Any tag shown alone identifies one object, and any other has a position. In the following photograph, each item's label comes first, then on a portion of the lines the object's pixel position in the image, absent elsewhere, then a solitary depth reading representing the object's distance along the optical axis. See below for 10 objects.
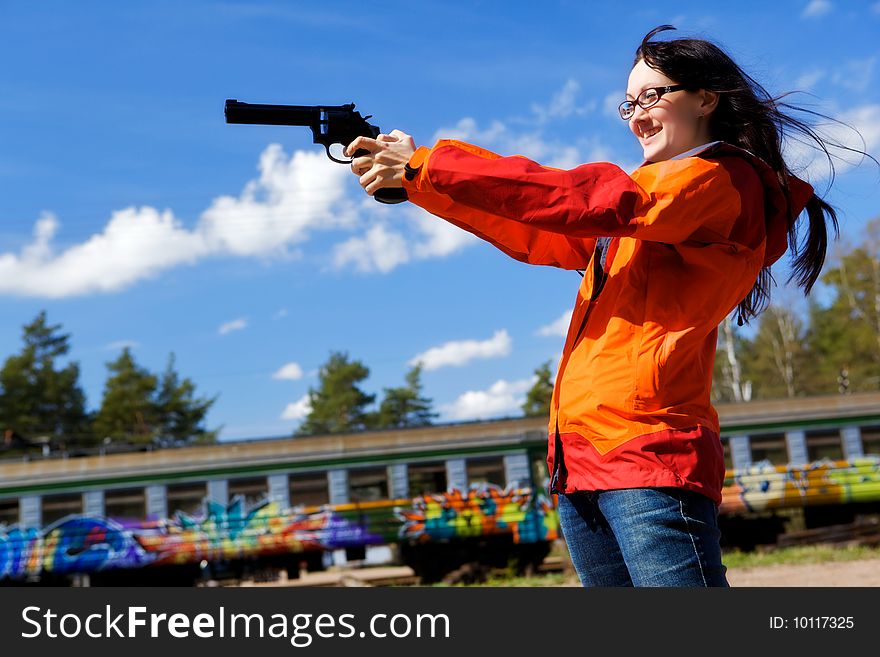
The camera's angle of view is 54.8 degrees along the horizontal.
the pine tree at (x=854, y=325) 36.53
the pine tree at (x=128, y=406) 40.69
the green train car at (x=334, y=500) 13.24
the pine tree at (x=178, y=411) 42.78
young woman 1.44
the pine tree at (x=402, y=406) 45.97
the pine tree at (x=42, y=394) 38.41
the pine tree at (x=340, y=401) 44.22
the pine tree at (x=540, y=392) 44.93
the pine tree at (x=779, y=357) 37.69
